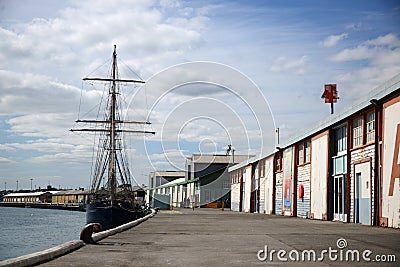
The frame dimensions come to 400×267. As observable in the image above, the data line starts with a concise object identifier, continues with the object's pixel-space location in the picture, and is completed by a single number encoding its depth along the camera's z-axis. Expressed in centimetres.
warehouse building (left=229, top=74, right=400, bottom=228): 2194
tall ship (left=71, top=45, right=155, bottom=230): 4913
